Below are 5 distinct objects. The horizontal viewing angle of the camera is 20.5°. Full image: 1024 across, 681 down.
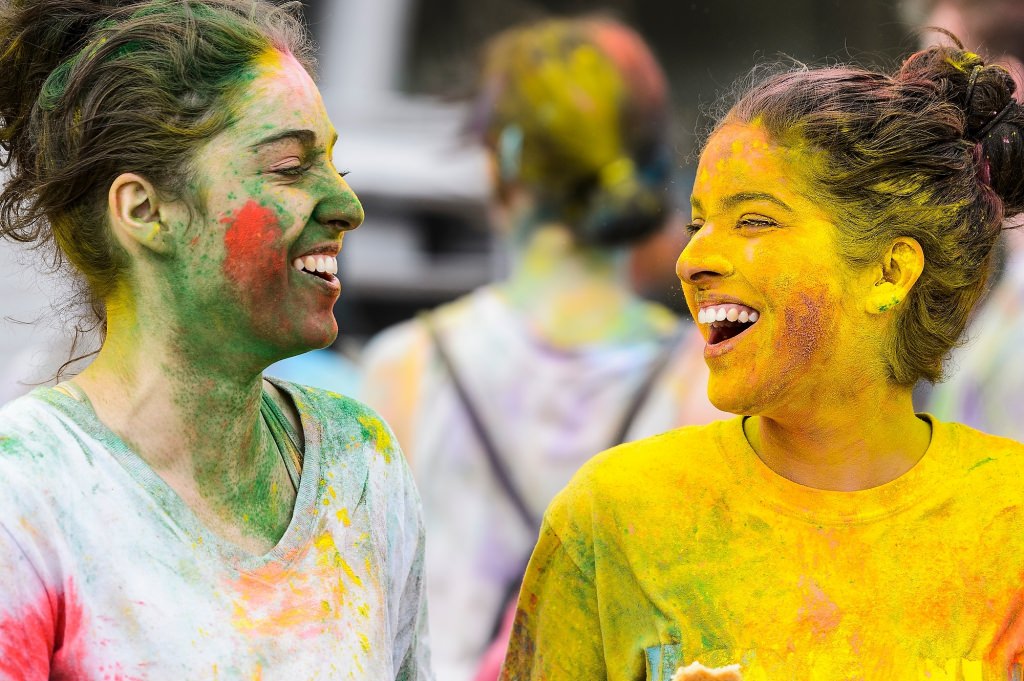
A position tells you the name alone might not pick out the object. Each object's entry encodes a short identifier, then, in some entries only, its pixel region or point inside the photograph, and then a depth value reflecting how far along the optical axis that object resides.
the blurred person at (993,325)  10.00
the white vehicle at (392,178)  12.01
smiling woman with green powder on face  4.35
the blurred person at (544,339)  11.14
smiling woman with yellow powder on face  4.90
